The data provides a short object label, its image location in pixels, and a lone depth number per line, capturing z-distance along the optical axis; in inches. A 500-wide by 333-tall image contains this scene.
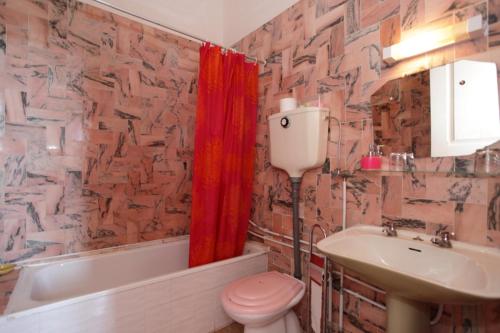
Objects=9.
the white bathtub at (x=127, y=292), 40.5
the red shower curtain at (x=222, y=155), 59.8
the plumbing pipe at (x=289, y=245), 44.7
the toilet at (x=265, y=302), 42.9
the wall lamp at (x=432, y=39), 33.9
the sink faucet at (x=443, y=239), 33.9
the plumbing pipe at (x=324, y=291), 48.0
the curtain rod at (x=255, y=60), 69.8
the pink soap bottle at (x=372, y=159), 42.9
